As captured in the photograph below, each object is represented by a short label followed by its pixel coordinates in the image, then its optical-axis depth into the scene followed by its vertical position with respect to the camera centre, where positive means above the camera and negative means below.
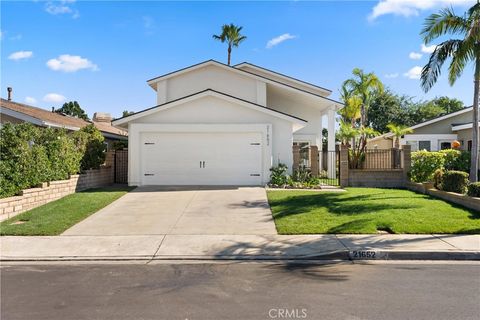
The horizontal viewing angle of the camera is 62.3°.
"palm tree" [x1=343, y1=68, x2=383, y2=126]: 25.31 +5.18
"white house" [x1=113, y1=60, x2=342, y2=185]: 16.38 +1.03
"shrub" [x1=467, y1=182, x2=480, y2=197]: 10.98 -0.68
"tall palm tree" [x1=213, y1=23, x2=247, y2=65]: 35.00 +11.53
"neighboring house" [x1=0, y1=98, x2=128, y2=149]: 16.81 +2.22
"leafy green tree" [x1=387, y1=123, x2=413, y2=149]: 23.60 +2.11
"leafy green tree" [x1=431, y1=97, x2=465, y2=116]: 60.47 +9.54
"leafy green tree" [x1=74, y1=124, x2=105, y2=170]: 15.35 +0.80
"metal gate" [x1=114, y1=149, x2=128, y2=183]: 18.12 +0.00
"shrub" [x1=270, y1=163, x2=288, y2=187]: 15.91 -0.38
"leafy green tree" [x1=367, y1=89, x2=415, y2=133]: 49.66 +6.79
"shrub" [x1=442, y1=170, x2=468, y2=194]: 12.43 -0.51
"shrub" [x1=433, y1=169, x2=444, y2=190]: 13.59 -0.46
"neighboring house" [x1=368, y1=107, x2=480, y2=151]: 26.06 +2.19
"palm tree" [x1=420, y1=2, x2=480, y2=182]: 11.79 +3.63
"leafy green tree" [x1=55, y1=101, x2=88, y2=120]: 63.50 +9.11
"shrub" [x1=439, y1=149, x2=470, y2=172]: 15.35 +0.12
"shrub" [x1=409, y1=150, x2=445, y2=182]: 15.07 +0.00
